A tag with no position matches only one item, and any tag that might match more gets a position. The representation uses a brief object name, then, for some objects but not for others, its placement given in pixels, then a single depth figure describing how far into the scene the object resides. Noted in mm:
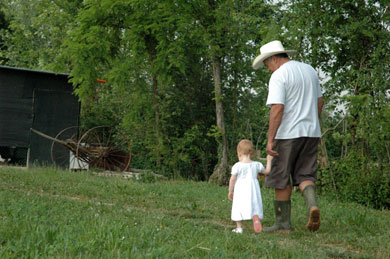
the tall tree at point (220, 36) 12703
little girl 5516
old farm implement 14347
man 5668
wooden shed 14594
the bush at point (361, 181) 9844
